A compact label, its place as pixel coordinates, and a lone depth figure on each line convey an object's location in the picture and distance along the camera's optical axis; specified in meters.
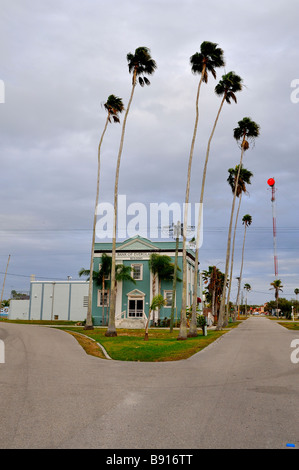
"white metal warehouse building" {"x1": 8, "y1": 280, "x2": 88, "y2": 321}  65.69
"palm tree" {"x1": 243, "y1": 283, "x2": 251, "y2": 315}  179.88
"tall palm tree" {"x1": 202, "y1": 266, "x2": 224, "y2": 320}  78.85
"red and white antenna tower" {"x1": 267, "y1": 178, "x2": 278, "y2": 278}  71.50
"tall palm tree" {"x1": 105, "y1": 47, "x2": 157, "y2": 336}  32.06
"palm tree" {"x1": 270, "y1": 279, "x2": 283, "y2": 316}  132.11
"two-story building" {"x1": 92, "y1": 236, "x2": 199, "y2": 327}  52.88
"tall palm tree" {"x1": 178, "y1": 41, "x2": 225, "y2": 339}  30.95
